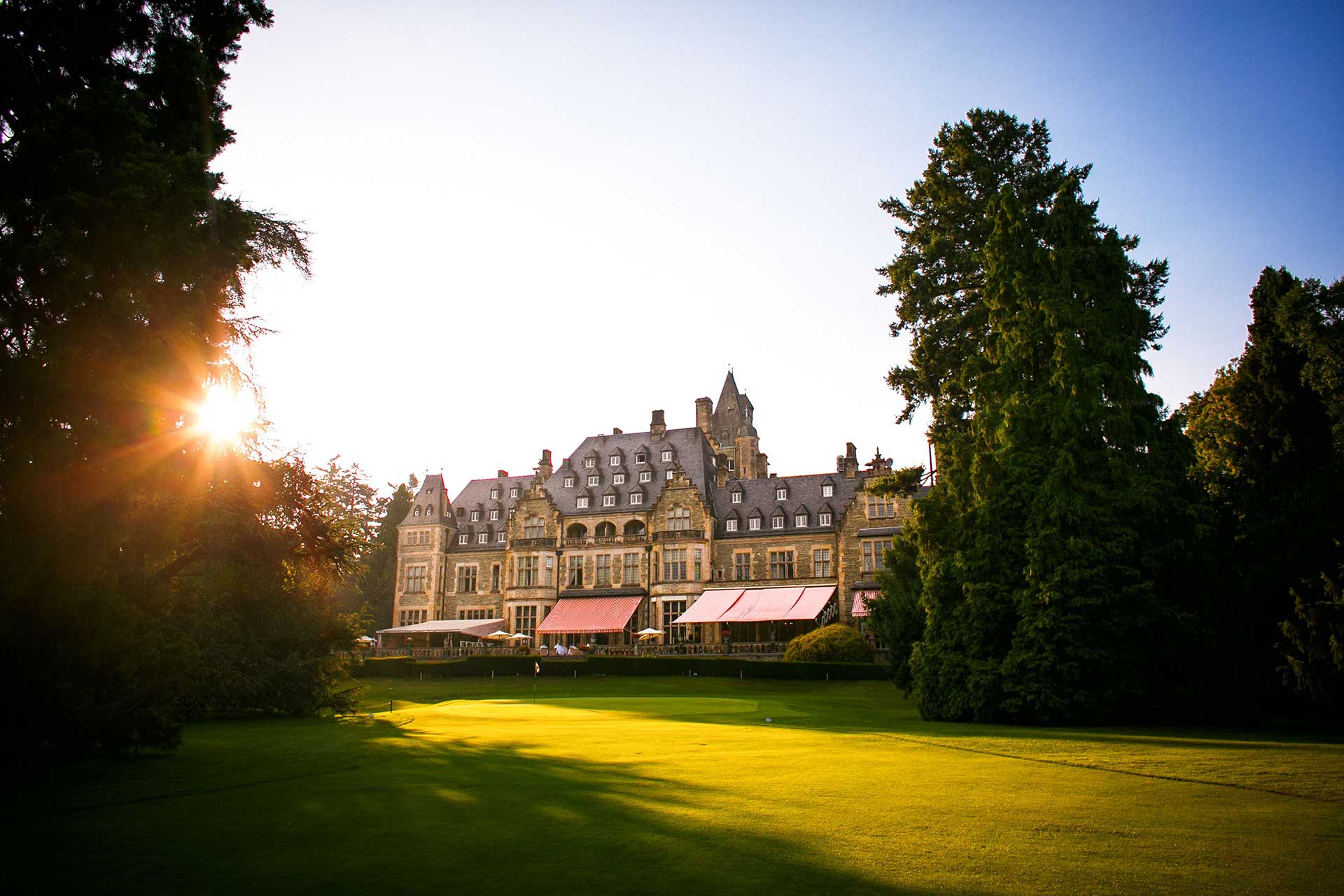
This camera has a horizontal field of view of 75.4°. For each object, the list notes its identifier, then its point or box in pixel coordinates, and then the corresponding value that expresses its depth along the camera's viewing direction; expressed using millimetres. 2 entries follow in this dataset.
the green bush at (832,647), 41438
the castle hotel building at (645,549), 51938
